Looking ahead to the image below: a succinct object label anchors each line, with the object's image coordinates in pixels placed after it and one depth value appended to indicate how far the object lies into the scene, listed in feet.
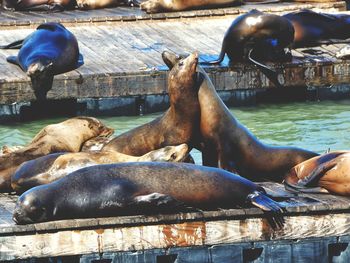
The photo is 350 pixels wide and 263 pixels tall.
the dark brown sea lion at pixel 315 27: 96.48
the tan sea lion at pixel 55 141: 55.11
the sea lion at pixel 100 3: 110.52
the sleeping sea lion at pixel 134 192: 47.47
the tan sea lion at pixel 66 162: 52.39
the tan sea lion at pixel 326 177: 52.16
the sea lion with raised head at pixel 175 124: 58.39
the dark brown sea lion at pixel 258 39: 89.40
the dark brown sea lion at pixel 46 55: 84.69
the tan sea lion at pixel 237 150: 56.90
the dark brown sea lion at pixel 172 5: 105.91
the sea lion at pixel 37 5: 109.70
